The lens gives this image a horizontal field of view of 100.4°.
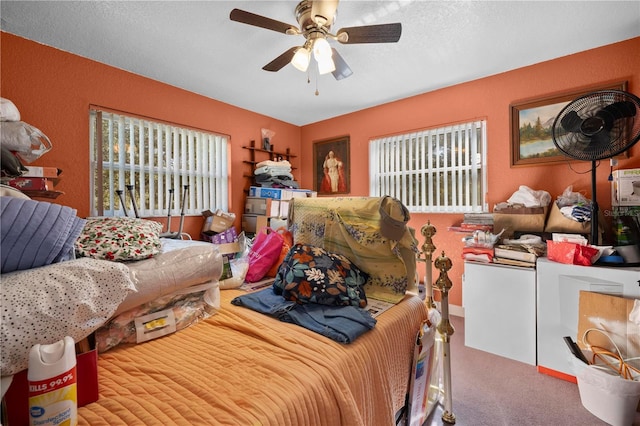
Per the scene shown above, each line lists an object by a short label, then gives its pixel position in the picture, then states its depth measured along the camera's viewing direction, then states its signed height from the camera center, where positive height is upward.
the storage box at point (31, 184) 1.64 +0.20
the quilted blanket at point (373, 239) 1.48 -0.15
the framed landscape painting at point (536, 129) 2.46 +0.82
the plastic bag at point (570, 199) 2.21 +0.12
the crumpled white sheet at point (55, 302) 0.63 -0.23
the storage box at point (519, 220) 2.39 -0.06
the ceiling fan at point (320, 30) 1.62 +1.16
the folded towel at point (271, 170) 3.67 +0.61
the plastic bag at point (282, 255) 1.88 -0.29
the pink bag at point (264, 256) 1.81 -0.29
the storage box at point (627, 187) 2.01 +0.20
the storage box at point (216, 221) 3.14 -0.08
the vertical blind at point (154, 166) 2.56 +0.54
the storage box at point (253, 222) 3.39 -0.10
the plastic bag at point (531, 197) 2.40 +0.14
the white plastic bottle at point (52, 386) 0.60 -0.40
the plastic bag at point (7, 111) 1.32 +0.54
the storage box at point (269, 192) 3.53 +0.29
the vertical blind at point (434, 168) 2.94 +0.56
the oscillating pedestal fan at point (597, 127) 1.88 +0.64
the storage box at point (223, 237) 3.09 -0.27
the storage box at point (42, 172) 1.72 +0.28
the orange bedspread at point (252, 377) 0.71 -0.51
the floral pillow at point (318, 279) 1.28 -0.33
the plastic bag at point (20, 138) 1.22 +0.36
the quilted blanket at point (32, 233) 0.68 -0.05
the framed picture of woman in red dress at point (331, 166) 4.02 +0.75
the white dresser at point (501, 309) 2.13 -0.82
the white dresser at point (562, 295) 1.80 -0.61
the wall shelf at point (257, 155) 3.76 +0.88
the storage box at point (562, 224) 2.14 -0.10
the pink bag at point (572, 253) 1.89 -0.29
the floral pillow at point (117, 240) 0.97 -0.10
